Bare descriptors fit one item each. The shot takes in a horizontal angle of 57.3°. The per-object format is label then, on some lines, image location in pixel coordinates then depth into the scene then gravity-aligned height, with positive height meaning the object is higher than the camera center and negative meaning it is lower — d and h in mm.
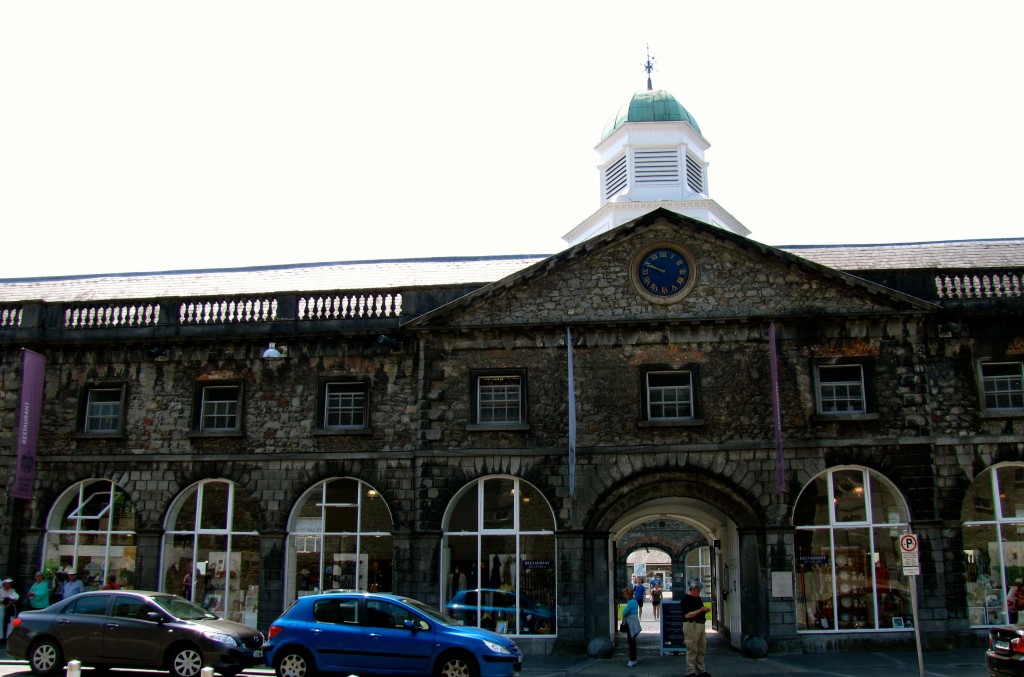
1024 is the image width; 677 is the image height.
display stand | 21031 -2467
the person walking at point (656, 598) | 37097 -3243
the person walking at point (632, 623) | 19264 -2174
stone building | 20641 +1810
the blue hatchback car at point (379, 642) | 15125 -2024
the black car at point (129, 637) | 15633 -2014
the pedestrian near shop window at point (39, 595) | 20484 -1697
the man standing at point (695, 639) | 17031 -2180
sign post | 16016 -633
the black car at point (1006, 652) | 13906 -2016
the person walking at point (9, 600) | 20891 -1836
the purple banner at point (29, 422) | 22734 +2282
